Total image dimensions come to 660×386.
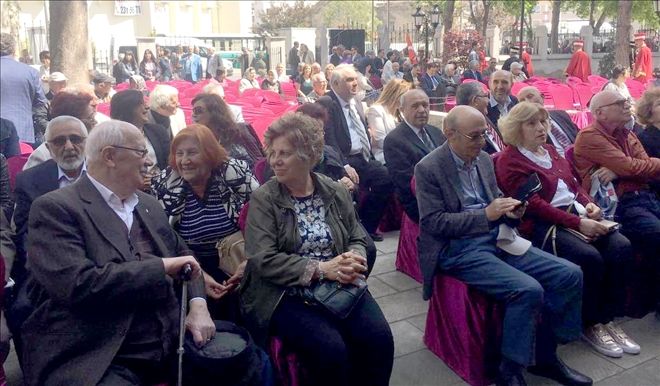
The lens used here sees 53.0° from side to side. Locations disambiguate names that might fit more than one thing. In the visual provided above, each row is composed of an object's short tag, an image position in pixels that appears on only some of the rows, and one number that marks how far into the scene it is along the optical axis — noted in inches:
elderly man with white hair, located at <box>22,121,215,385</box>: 96.4
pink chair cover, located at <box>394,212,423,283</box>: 195.3
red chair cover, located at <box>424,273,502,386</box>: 140.6
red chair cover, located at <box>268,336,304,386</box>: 119.6
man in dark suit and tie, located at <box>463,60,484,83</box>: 624.1
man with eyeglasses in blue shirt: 135.7
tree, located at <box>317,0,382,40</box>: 2730.6
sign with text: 1747.0
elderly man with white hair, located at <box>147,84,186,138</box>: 230.4
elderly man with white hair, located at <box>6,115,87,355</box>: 131.2
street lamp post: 794.8
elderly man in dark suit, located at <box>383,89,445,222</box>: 192.7
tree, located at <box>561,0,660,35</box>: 1530.1
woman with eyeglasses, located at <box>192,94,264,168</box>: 184.9
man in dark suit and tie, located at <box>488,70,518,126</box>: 255.4
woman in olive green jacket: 117.3
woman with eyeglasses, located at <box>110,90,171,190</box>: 200.4
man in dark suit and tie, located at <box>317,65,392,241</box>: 238.1
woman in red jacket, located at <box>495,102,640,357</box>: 155.6
